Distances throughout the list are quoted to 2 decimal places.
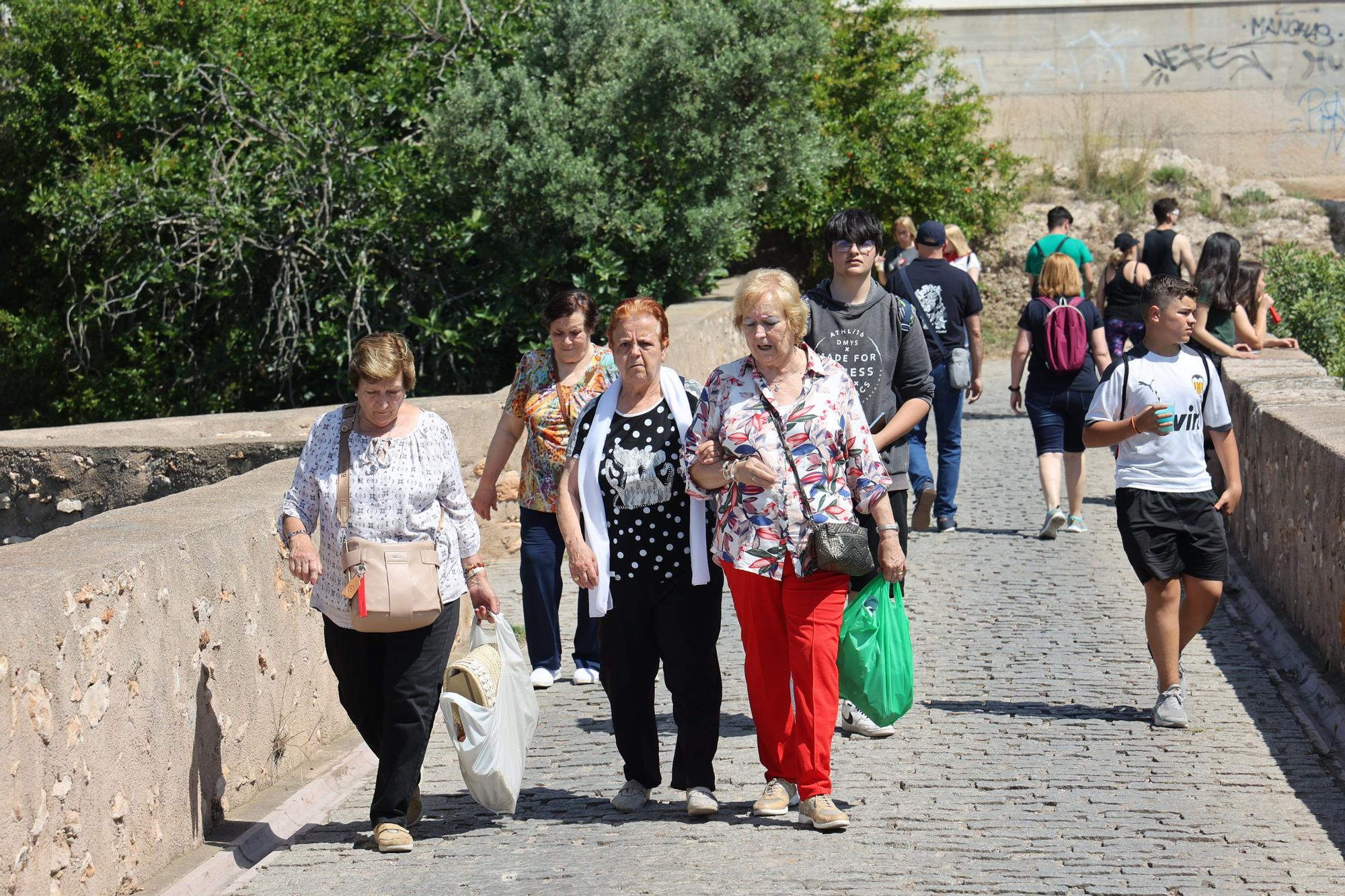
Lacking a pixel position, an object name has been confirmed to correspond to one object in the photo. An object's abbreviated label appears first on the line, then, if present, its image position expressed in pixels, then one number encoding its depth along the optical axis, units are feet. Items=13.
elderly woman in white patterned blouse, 32.73
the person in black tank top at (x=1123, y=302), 72.79
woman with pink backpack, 62.80
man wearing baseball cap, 61.93
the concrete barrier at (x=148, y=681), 26.61
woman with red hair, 33.76
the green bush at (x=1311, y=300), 89.92
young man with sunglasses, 39.14
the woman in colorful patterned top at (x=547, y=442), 43.88
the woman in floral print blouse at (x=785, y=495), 32.76
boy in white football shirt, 39.78
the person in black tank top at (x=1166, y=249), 75.61
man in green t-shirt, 77.24
